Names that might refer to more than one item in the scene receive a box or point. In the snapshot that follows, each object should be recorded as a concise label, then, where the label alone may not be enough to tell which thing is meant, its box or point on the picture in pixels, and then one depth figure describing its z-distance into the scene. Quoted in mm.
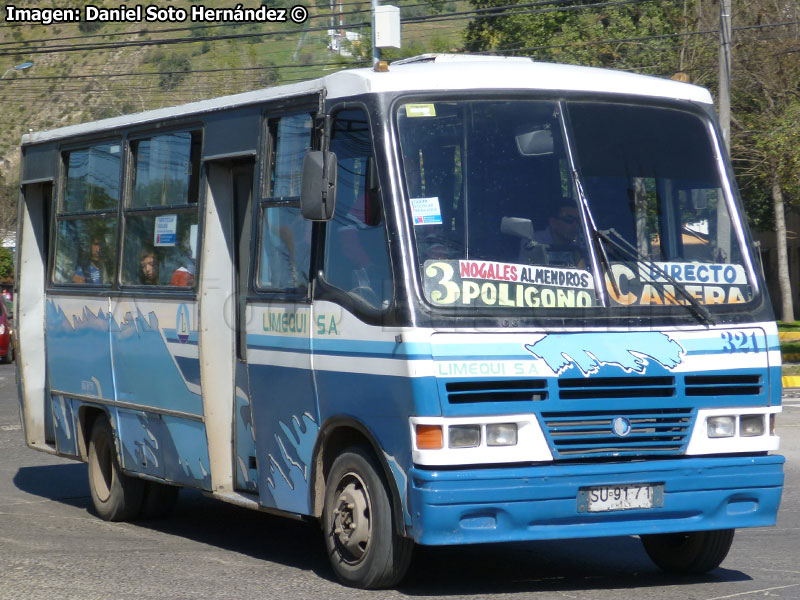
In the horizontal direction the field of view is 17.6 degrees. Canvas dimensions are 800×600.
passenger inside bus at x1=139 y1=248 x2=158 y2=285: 18095
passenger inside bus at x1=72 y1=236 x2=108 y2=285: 19646
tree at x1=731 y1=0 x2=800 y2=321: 60380
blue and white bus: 12676
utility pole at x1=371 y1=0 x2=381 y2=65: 47051
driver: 13451
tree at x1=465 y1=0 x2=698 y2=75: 69777
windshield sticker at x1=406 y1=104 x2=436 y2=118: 13475
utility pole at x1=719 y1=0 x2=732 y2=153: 42083
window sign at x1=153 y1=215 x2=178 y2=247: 17630
